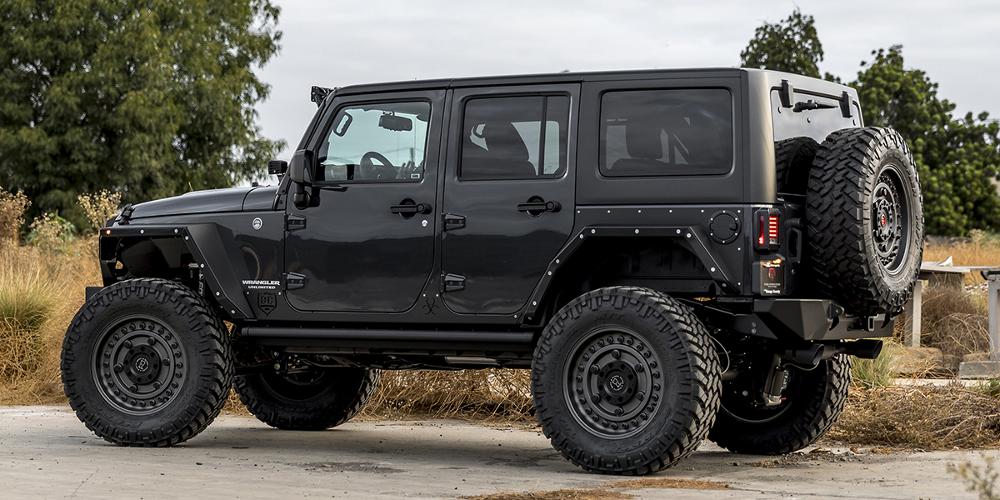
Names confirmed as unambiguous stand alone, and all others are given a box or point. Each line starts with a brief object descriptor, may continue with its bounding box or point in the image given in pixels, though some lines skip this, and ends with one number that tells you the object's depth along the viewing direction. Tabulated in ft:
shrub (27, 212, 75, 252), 66.44
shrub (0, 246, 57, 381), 43.39
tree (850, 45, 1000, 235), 157.48
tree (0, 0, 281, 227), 126.41
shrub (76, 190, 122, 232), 56.29
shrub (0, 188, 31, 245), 63.87
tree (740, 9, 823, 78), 158.61
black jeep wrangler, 26.17
